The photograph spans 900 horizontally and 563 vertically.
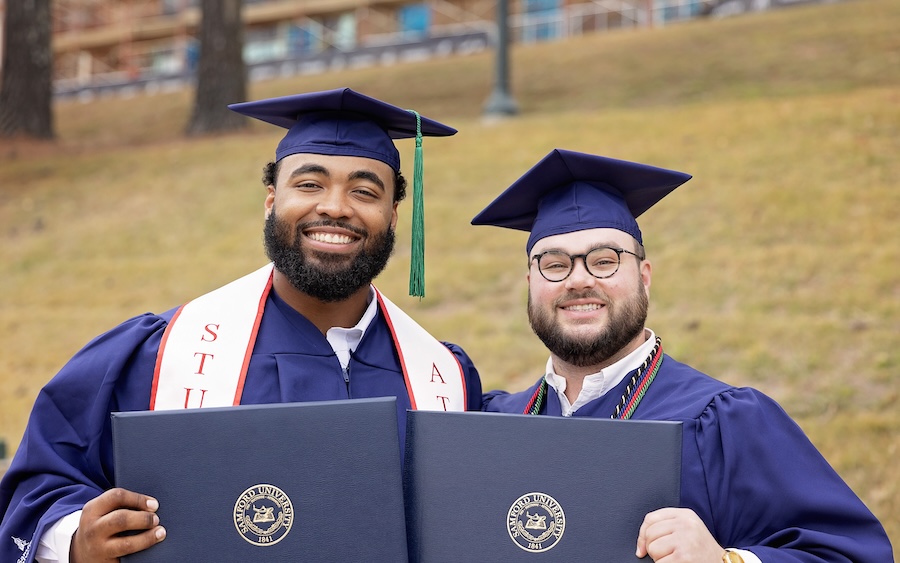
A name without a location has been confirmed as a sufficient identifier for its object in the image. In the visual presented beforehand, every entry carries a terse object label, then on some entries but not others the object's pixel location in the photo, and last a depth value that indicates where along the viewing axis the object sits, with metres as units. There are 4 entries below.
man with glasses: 2.71
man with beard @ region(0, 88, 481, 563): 2.88
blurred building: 26.11
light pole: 12.89
